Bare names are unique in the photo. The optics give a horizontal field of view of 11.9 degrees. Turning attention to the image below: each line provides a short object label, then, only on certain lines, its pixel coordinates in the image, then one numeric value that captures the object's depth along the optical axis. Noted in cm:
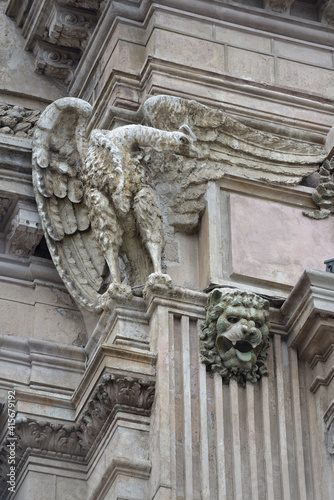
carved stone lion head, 1320
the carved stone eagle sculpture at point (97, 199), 1396
